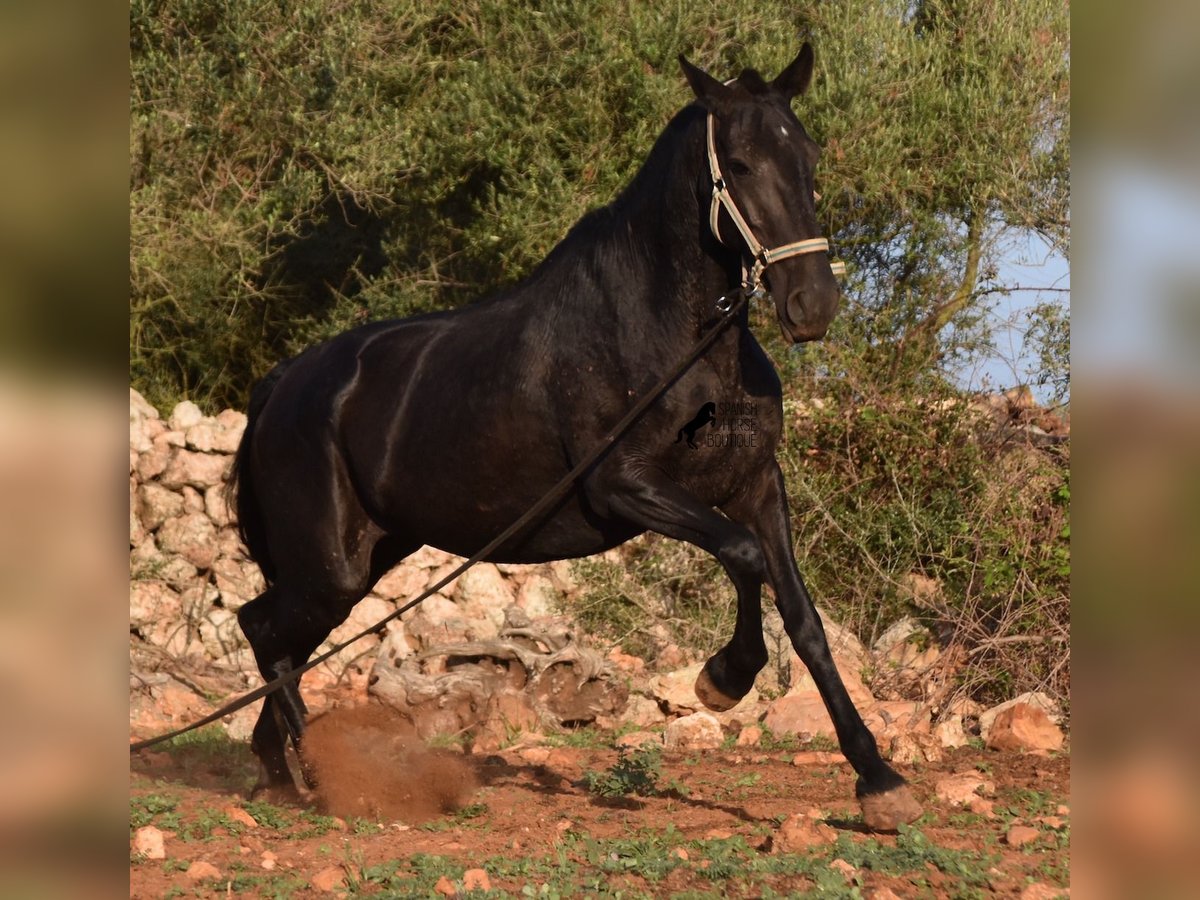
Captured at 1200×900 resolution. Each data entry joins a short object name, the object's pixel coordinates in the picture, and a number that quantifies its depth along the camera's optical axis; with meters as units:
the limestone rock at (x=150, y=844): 9.12
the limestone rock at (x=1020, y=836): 8.98
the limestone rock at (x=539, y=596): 19.94
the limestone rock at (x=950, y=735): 13.47
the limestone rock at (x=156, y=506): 21.27
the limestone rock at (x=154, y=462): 21.30
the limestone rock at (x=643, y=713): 16.09
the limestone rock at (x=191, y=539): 21.11
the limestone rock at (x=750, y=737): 14.37
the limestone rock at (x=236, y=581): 20.87
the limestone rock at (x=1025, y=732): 13.20
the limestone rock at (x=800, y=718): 14.53
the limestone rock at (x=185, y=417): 21.87
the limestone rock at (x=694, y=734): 14.35
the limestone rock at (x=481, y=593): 20.36
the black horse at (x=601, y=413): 9.21
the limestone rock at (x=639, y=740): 14.64
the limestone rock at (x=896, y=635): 16.67
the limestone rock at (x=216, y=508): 21.41
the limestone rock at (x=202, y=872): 8.64
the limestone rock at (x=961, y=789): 10.38
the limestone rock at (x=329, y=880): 8.43
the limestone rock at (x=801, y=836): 8.77
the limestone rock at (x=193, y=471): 21.41
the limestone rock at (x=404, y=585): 20.97
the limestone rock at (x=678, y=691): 15.95
